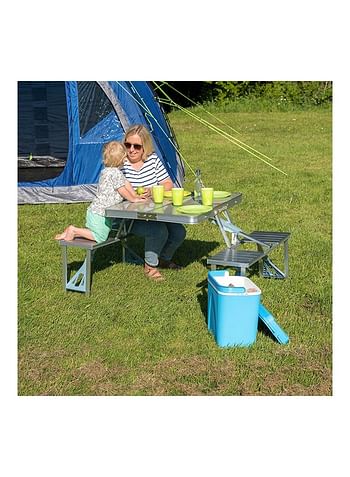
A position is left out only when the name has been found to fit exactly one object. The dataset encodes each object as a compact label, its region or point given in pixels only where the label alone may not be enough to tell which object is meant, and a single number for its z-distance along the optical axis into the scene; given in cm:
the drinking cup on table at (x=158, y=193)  439
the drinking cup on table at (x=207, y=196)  427
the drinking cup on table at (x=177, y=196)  432
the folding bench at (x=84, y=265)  443
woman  466
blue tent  716
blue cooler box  359
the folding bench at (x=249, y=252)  404
